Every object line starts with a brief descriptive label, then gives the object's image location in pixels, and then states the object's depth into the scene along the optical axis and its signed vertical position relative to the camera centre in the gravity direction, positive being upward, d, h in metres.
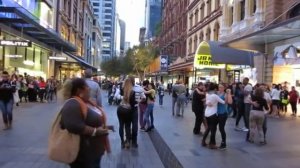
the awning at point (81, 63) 31.74 +1.96
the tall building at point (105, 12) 111.84 +27.06
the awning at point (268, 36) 11.23 +2.27
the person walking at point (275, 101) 13.49 -0.85
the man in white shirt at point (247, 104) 8.65 -0.65
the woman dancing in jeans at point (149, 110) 8.59 -0.88
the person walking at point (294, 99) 13.58 -0.74
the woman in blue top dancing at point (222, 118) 6.62 -0.84
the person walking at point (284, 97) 13.84 -0.67
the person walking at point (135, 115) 6.43 -0.77
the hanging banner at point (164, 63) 36.04 +2.29
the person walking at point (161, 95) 17.67 -0.87
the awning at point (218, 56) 18.09 +1.72
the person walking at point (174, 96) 12.40 -0.65
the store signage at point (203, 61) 19.20 +1.39
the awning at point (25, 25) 13.46 +3.07
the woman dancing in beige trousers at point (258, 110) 7.15 -0.68
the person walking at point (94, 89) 5.79 -0.19
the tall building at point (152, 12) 96.44 +23.85
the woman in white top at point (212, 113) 6.55 -0.71
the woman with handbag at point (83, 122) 2.91 -0.44
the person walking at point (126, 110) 6.34 -0.66
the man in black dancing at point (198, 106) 8.29 -0.71
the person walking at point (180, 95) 12.18 -0.59
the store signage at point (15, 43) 13.23 +1.66
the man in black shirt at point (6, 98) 7.85 -0.56
